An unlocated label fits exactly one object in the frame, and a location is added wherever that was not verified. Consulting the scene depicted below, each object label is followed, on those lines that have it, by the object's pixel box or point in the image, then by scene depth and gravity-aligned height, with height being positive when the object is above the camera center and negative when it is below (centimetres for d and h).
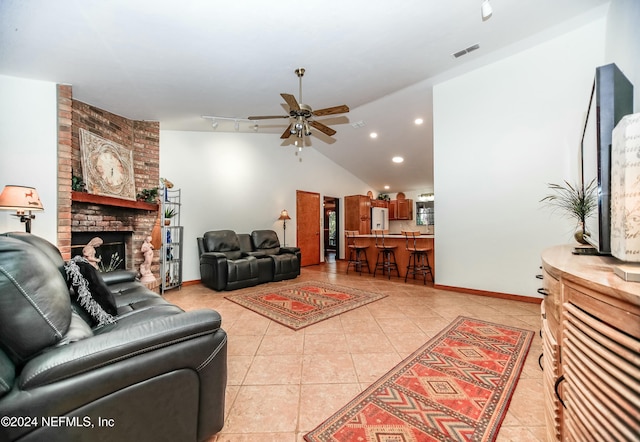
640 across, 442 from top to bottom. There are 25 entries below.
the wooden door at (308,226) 698 -17
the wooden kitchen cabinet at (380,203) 846 +54
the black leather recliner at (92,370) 85 -56
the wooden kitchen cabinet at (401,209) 865 +35
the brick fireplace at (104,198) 317 +36
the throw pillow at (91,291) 156 -45
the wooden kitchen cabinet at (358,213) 783 +20
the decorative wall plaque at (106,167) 359 +80
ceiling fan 294 +125
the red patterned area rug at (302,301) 306 -116
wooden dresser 56 -36
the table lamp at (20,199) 232 +20
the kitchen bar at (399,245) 498 -56
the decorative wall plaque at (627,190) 90 +10
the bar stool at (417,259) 485 -79
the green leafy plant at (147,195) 436 +43
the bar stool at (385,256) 539 -79
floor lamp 634 +2
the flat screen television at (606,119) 120 +47
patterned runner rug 135 -111
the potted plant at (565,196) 251 +27
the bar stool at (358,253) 587 -79
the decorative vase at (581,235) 190 -12
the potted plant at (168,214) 450 +11
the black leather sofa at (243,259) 443 -73
